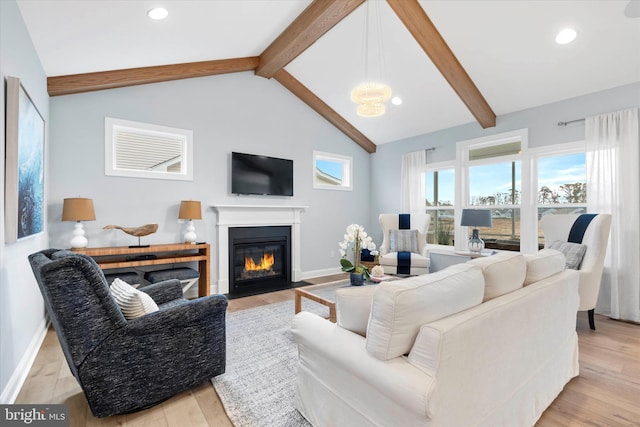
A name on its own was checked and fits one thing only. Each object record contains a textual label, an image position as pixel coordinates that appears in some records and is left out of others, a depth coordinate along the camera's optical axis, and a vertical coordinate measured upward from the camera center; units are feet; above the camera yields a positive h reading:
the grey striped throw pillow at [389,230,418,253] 16.99 -1.58
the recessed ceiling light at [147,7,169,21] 8.89 +5.93
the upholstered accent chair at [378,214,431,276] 15.83 -1.75
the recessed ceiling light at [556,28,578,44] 10.09 +5.94
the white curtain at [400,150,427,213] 18.34 +1.81
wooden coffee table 8.71 -2.61
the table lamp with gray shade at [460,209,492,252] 13.89 -0.38
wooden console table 11.18 -1.77
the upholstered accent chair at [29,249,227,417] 5.20 -2.42
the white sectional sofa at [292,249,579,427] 3.73 -1.95
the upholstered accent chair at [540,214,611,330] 9.99 -1.44
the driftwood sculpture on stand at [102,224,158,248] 11.68 -0.63
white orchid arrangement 10.58 -0.94
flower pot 9.99 -2.16
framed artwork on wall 5.97 +1.07
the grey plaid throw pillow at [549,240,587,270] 10.45 -1.41
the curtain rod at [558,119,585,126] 12.63 +3.83
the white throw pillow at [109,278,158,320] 6.12 -1.81
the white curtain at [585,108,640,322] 11.16 +0.55
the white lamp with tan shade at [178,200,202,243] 12.99 +0.05
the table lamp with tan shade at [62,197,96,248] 10.55 +0.01
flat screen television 15.29 +2.01
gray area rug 5.90 -3.89
